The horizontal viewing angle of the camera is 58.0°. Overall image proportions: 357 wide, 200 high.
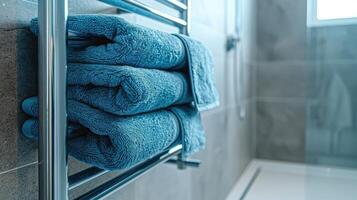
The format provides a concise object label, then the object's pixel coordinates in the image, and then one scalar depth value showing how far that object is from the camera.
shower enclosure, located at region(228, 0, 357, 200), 1.85
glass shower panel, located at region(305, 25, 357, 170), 1.93
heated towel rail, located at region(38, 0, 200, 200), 0.44
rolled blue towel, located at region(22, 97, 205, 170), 0.49
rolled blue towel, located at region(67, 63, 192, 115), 0.50
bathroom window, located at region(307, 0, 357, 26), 1.80
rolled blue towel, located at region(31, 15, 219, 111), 0.50
